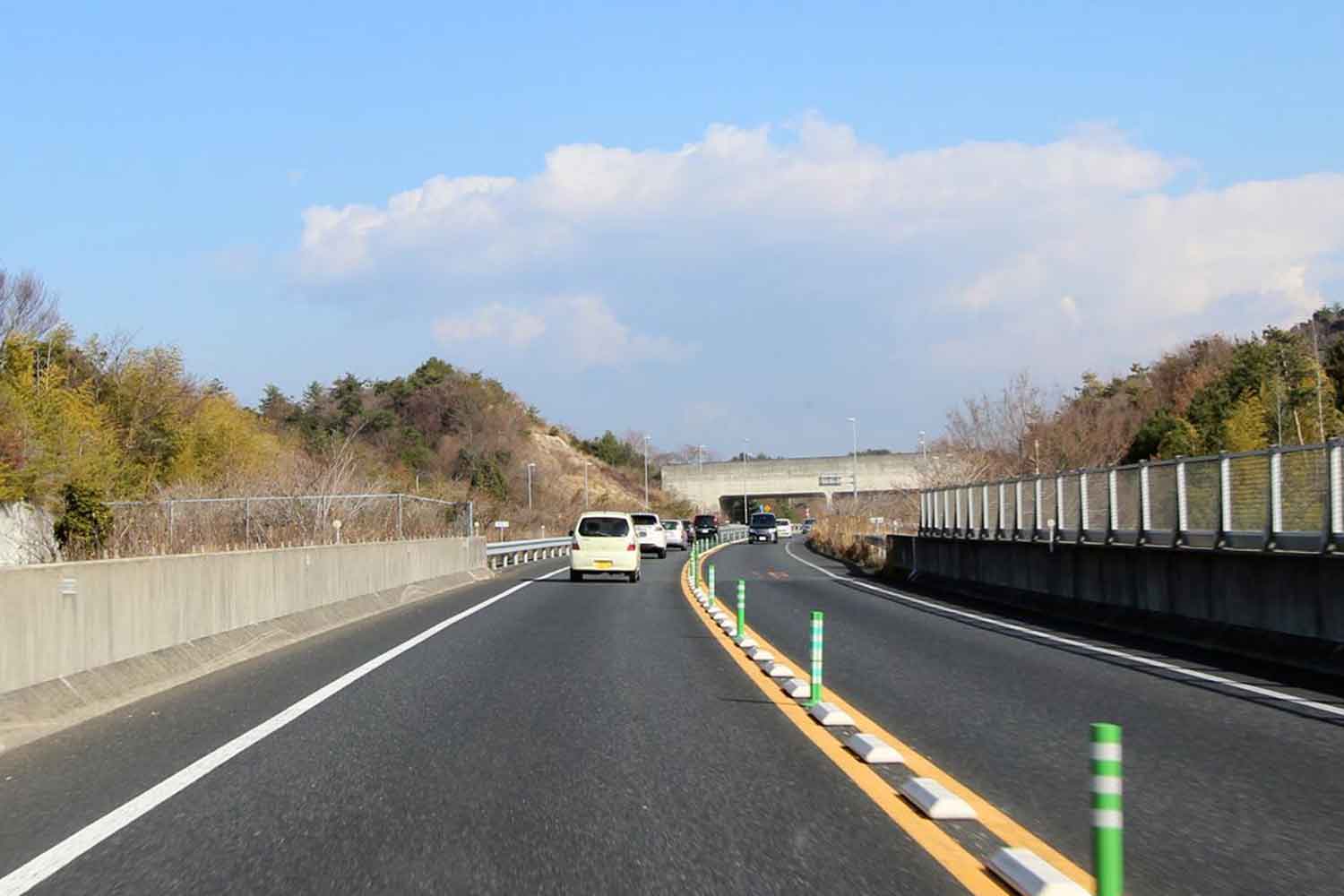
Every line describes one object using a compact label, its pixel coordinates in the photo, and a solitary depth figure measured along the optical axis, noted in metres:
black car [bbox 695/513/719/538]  82.88
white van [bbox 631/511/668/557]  57.03
